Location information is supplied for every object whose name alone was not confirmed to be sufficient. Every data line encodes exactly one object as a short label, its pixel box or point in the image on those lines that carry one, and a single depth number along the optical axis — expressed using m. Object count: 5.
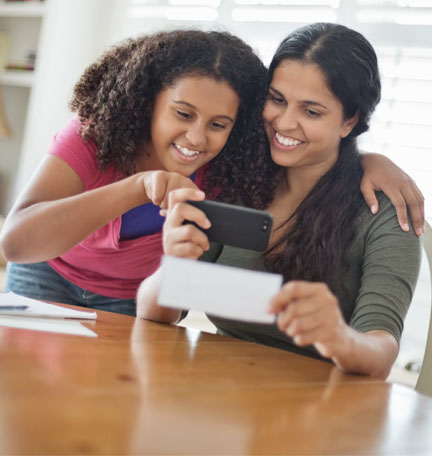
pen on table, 1.05
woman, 1.27
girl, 1.30
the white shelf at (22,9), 3.62
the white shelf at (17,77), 3.66
